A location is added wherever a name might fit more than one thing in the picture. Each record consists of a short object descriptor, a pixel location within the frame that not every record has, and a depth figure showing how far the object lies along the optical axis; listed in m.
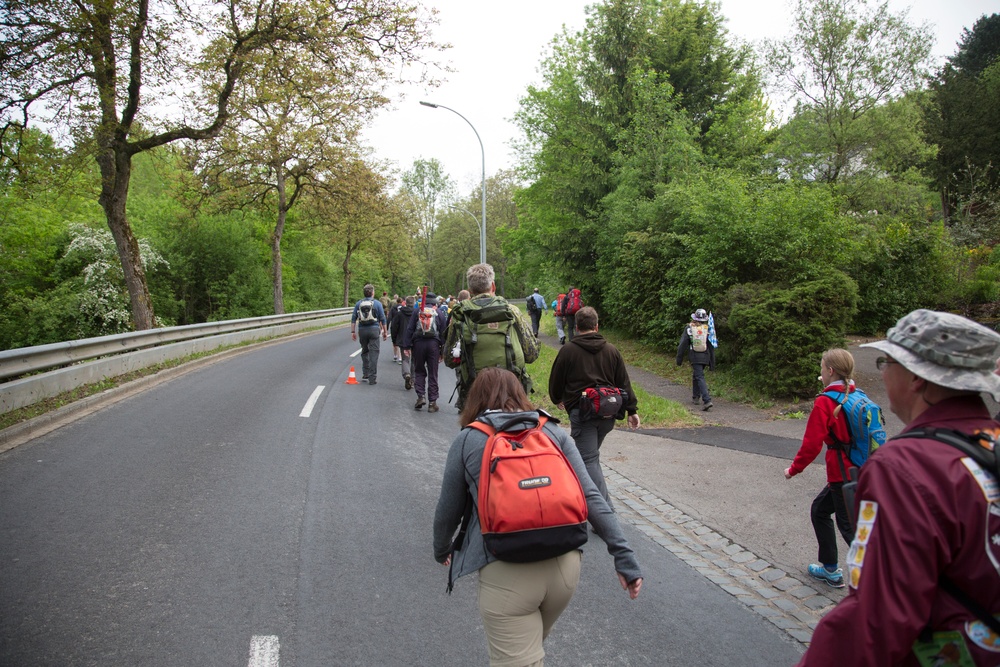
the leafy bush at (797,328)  10.68
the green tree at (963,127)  29.81
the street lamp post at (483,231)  25.06
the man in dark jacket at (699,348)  10.80
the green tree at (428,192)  71.94
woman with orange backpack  2.32
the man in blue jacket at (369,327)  12.61
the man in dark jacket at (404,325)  12.30
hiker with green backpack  5.25
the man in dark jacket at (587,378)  5.00
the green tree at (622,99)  20.12
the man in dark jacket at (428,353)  9.95
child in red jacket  3.97
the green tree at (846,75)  23.16
